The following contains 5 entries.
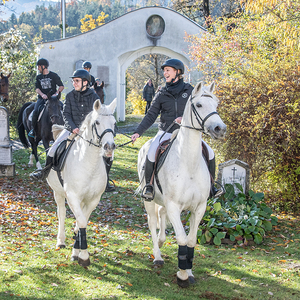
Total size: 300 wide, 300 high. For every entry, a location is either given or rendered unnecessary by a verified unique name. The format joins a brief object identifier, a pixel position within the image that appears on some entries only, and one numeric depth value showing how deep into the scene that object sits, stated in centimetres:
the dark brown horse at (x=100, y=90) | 1516
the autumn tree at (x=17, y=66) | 1880
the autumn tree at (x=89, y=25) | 6128
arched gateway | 2317
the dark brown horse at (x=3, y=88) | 1573
